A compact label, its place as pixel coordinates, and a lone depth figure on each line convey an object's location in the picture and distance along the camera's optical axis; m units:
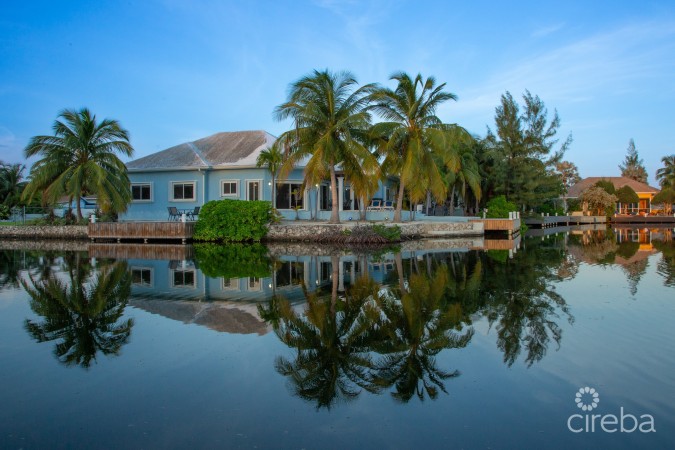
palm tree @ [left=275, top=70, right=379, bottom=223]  22.31
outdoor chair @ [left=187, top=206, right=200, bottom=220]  26.77
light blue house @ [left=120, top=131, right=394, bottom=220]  28.25
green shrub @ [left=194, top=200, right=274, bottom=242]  24.03
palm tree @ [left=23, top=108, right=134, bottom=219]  25.72
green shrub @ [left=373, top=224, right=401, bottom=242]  22.50
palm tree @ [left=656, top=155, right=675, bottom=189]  66.75
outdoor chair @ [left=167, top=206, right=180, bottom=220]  27.47
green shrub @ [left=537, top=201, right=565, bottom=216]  50.91
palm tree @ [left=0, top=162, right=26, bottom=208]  46.44
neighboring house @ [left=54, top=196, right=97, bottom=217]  37.25
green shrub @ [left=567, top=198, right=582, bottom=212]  58.25
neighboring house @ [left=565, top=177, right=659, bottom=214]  67.56
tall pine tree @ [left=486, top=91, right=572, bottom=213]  39.81
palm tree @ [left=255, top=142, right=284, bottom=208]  25.53
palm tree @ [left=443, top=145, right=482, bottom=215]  35.91
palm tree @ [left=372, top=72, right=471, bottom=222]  23.98
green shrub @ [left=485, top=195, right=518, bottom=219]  32.19
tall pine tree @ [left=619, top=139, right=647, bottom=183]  88.75
